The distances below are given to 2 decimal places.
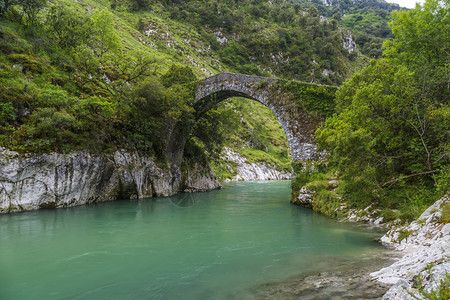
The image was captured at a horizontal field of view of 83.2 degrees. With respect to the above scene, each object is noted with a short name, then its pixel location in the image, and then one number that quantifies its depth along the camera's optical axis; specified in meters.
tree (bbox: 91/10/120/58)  24.51
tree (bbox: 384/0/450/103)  11.79
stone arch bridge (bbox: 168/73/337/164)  16.86
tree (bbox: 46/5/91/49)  20.08
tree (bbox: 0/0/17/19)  17.42
